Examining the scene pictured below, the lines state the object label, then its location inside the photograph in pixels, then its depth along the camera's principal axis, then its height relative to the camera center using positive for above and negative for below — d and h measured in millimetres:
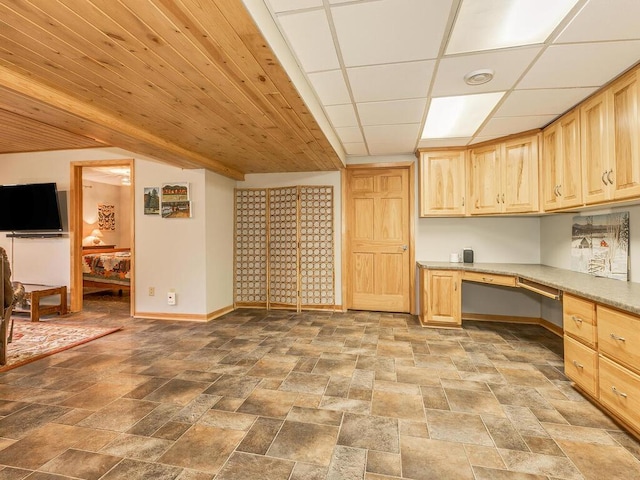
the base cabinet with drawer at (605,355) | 1804 -736
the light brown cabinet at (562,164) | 2828 +783
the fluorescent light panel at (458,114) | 2771 +1292
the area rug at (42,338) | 3033 -1061
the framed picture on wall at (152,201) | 4527 +628
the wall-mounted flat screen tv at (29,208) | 4828 +576
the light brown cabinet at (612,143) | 2162 +764
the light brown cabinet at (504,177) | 3568 +810
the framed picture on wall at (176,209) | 4441 +504
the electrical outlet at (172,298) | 4477 -761
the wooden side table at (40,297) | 4355 -769
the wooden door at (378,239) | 4777 +77
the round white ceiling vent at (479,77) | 2268 +1246
